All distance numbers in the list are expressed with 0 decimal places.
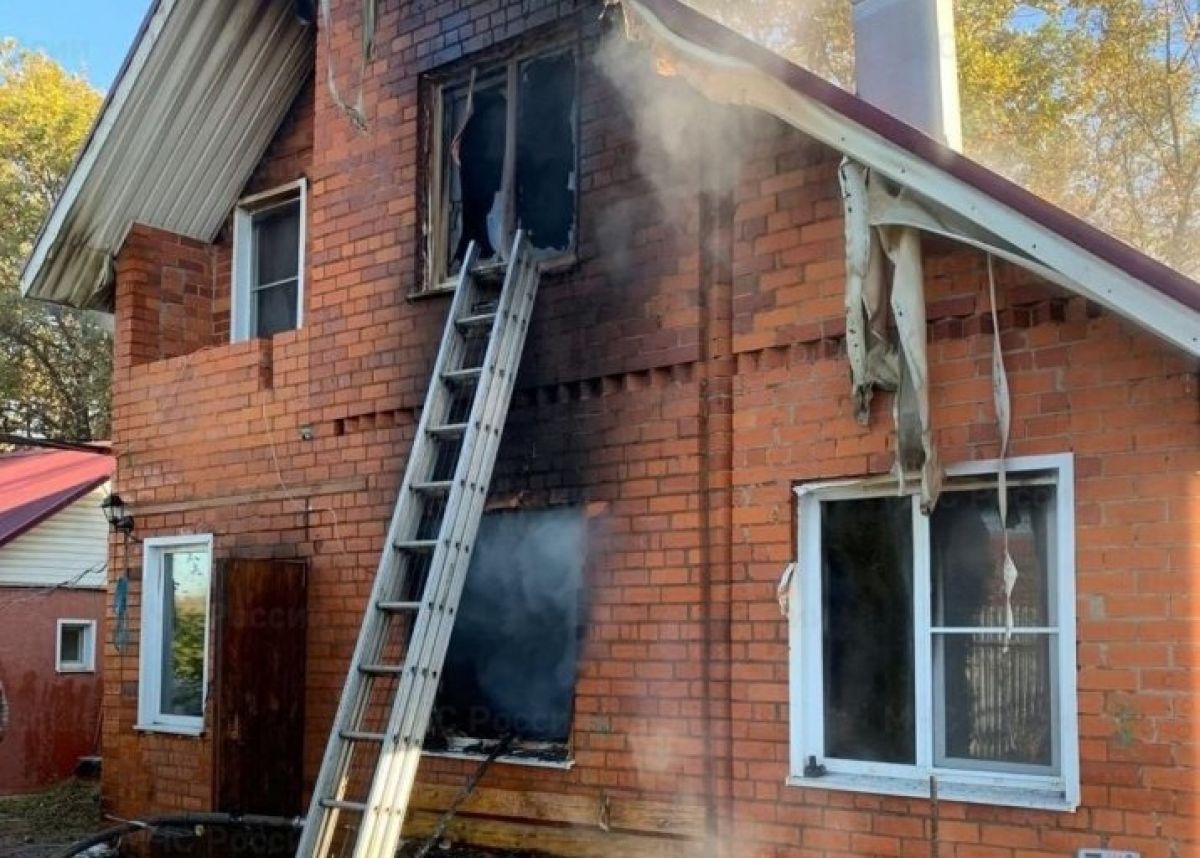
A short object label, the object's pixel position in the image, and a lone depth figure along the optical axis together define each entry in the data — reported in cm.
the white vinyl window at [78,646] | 1733
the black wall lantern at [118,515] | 962
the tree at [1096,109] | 1698
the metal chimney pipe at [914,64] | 612
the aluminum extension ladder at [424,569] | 585
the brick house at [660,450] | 492
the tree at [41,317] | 2645
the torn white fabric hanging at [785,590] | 572
